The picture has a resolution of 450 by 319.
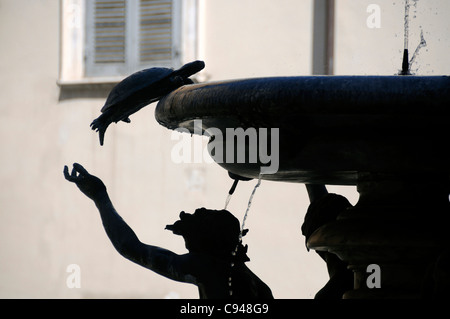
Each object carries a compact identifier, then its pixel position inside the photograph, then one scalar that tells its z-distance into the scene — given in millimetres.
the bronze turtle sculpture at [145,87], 6102
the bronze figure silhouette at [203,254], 6044
